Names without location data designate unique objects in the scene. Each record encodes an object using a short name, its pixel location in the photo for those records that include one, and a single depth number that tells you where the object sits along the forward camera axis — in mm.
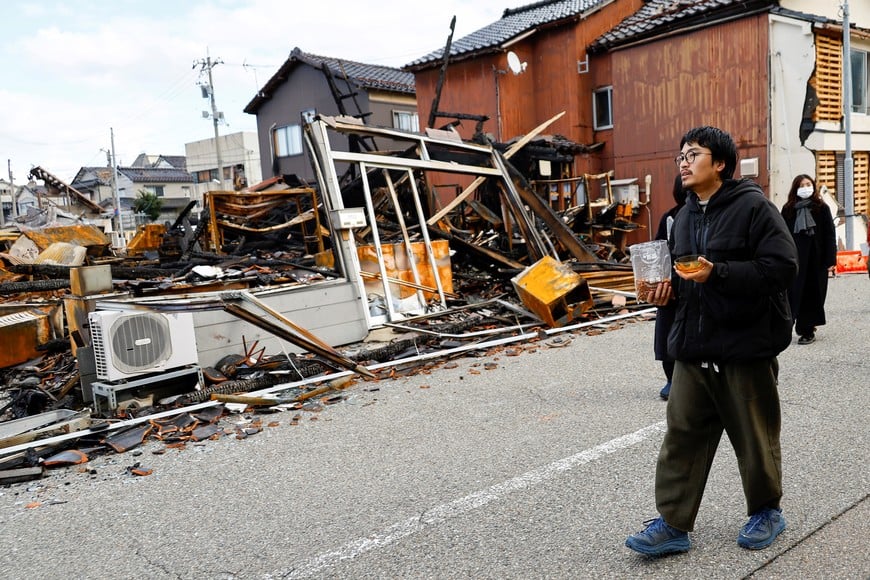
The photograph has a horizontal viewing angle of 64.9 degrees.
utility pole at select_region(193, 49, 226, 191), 34844
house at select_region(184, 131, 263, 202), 52719
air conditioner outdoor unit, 6000
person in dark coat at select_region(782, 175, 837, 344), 7191
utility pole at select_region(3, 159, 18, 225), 46600
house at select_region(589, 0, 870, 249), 16578
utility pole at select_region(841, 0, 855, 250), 15679
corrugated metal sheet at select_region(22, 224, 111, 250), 15414
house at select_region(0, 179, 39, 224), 57425
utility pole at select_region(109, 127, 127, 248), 38994
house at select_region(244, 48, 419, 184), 27781
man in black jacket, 2732
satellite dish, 19723
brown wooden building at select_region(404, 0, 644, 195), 20625
